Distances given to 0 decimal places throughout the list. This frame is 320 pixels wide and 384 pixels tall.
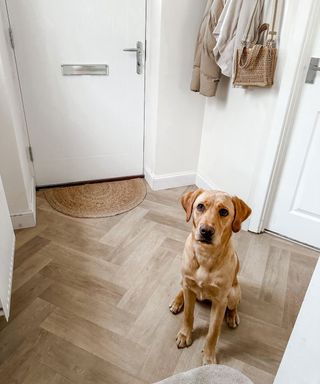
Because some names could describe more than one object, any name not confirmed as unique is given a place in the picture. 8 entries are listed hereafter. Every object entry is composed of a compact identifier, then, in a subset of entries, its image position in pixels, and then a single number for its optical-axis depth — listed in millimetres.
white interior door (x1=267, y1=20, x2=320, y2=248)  1662
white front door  2018
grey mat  1166
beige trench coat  1854
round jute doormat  2227
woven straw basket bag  1590
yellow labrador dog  1063
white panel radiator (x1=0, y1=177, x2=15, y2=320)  1246
